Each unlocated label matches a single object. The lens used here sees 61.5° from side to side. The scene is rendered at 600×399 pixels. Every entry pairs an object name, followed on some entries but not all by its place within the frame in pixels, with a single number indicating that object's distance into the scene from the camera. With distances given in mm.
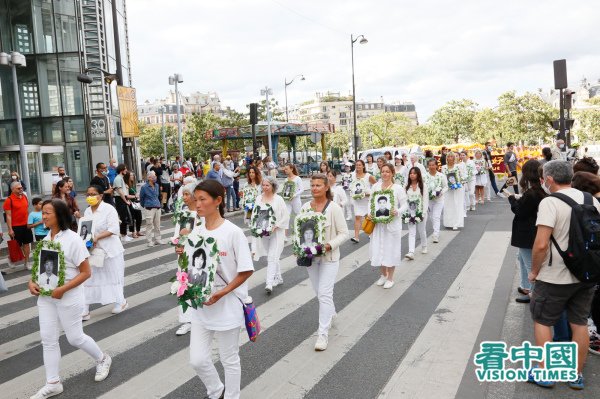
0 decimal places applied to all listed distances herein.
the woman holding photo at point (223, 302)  3693
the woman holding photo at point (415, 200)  9195
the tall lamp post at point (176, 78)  30653
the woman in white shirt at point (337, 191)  10172
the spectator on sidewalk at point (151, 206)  11891
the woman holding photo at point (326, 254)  5309
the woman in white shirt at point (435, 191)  10688
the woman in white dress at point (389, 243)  7449
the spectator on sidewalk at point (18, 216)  10117
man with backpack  3941
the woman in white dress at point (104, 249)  6496
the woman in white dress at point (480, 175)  16891
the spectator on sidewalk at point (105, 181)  11645
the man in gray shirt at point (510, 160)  17500
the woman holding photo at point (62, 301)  4461
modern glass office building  29234
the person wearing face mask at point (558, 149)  14224
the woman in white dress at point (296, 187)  10181
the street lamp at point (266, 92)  36969
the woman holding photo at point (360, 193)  11070
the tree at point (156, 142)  84000
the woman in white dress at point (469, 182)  15084
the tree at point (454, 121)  76812
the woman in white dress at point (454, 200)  12341
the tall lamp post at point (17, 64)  15938
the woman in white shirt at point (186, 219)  5992
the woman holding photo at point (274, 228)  7527
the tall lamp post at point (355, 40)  36812
